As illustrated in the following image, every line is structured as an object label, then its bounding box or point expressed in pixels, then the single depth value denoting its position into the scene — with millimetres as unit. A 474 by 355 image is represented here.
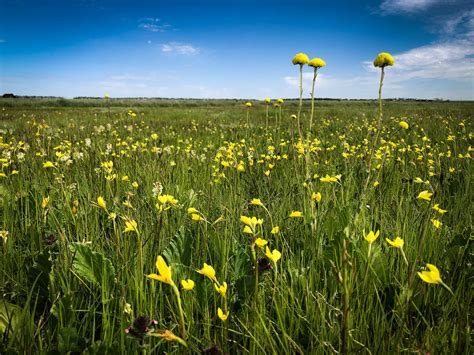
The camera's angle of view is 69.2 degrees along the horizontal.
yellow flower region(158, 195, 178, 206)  297
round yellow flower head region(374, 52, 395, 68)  401
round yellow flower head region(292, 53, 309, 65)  473
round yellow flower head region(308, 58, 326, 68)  452
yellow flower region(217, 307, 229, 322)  204
